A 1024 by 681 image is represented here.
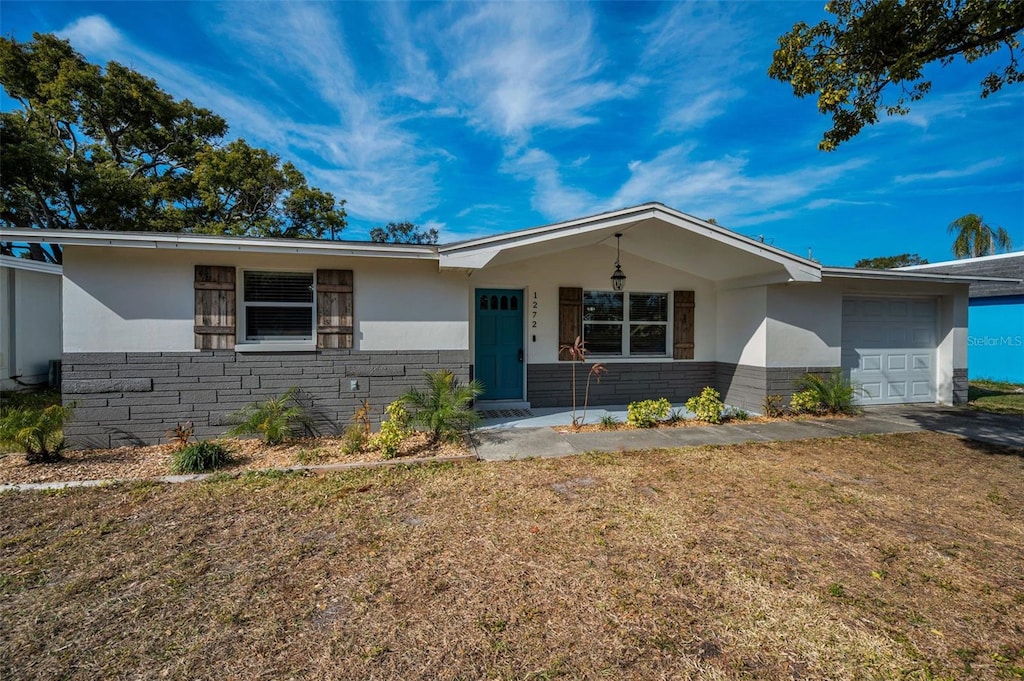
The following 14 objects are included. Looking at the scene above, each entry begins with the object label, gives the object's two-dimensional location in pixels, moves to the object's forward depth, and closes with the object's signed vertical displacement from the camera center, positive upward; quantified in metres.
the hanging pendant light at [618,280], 7.95 +1.11
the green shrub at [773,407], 7.74 -1.25
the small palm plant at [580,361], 6.90 -0.48
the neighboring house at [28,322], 9.40 +0.34
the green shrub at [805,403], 7.79 -1.17
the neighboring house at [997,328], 12.27 +0.37
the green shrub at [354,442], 5.38 -1.34
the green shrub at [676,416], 7.23 -1.35
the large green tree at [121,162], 12.59 +6.43
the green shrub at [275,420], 5.61 -1.13
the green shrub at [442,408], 5.77 -0.99
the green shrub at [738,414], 7.46 -1.34
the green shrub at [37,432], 4.74 -1.09
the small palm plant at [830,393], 7.88 -0.99
